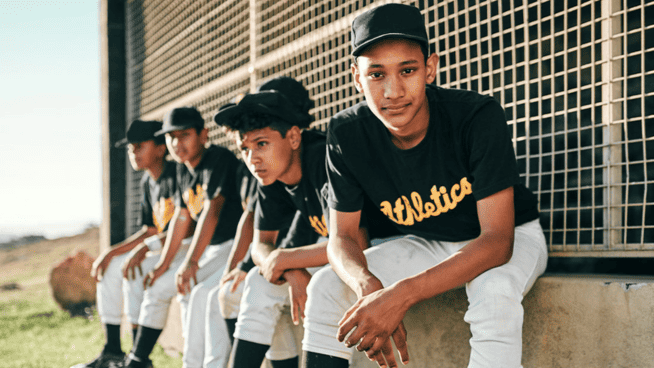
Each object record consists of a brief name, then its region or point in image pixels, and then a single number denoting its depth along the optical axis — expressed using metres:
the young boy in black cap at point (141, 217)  4.00
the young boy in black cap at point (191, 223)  3.34
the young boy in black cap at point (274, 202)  2.30
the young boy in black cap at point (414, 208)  1.60
